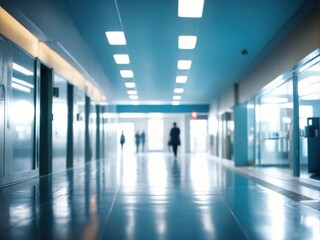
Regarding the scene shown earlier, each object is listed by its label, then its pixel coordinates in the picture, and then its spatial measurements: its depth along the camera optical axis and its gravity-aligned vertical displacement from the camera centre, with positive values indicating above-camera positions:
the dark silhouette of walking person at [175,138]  18.25 -0.21
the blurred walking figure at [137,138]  31.35 -0.35
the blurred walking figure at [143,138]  32.44 -0.36
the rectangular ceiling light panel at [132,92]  18.63 +2.21
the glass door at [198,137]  32.59 -0.32
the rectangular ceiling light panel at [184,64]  11.62 +2.33
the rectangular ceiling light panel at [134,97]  20.58 +2.16
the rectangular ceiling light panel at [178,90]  17.88 +2.20
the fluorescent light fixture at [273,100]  11.48 +1.08
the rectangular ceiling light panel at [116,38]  8.66 +2.42
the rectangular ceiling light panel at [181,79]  14.48 +2.26
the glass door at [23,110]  6.30 +0.45
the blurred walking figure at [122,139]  27.47 -0.37
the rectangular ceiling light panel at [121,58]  10.94 +2.38
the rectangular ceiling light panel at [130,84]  16.02 +2.25
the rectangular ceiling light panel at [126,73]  13.39 +2.33
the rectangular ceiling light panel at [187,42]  9.02 +2.39
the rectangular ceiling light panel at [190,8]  6.71 +2.44
